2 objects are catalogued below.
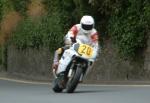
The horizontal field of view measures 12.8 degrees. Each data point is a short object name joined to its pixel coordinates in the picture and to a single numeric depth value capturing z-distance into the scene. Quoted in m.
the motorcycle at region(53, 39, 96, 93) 15.26
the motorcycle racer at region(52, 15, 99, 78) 15.68
